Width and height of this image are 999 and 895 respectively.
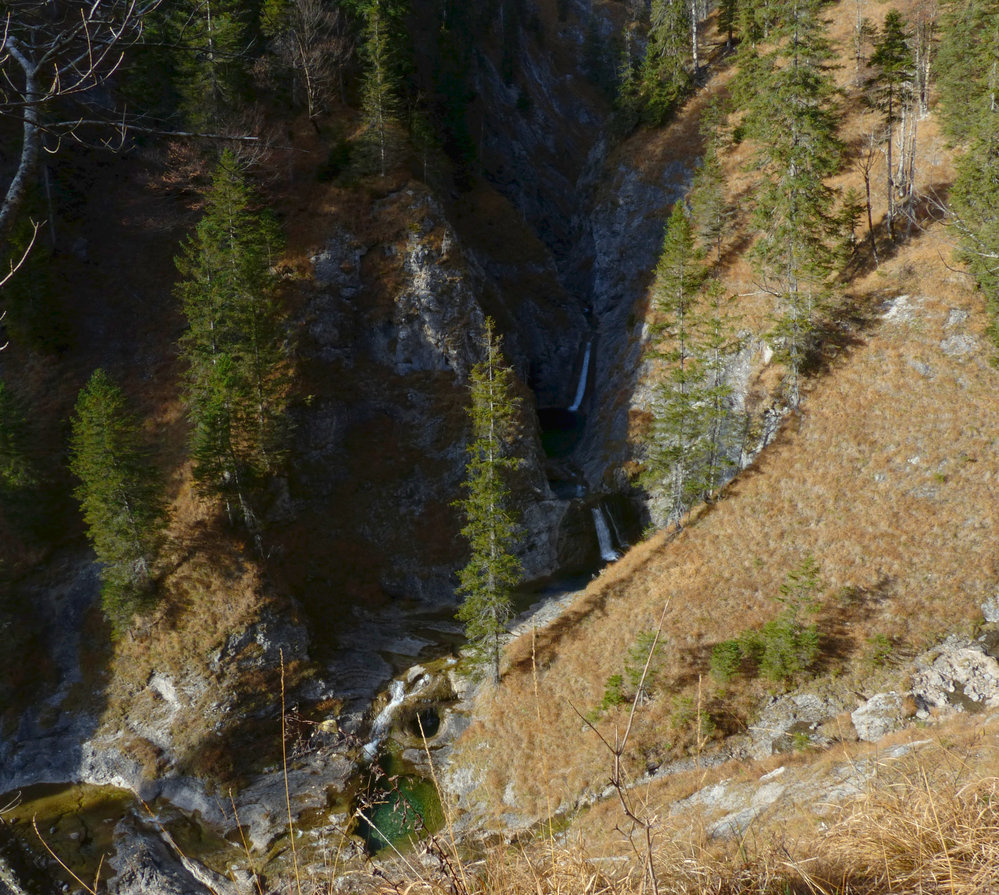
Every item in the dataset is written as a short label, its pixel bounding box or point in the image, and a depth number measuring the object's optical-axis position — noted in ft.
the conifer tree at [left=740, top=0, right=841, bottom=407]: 103.45
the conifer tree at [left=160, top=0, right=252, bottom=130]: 126.11
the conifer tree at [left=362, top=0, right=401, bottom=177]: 136.67
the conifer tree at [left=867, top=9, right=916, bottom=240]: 113.09
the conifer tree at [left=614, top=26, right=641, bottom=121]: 174.70
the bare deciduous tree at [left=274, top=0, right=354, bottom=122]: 138.92
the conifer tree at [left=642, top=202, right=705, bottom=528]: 101.04
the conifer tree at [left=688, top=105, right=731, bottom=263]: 132.98
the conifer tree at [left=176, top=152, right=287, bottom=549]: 99.40
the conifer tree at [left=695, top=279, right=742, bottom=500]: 99.60
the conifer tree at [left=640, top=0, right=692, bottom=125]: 167.73
